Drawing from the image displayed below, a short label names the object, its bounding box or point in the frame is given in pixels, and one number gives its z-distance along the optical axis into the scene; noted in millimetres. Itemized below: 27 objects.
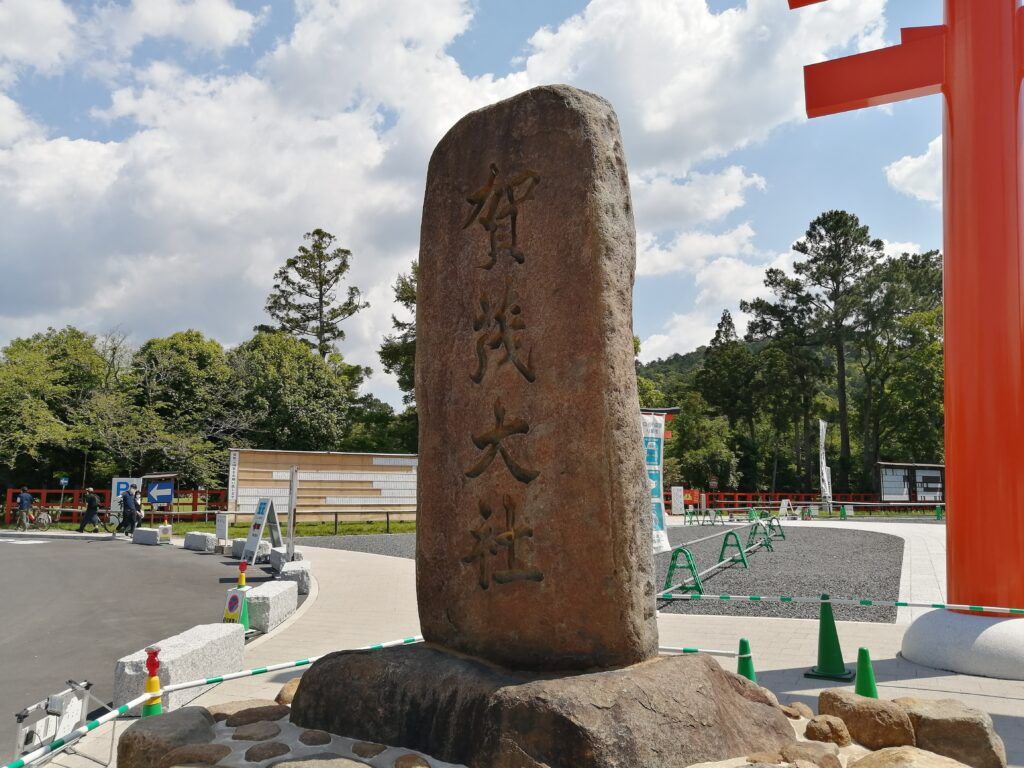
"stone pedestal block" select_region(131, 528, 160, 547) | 19875
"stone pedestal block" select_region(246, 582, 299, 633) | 8453
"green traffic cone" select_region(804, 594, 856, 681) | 6160
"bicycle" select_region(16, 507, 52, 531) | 24047
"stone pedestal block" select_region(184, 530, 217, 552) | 17812
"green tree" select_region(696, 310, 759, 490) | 47469
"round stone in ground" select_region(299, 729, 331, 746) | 3834
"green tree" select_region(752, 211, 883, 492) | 43969
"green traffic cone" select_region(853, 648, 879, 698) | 5125
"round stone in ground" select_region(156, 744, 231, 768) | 3627
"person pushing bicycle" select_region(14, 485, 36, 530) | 23984
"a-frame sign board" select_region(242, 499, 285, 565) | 14445
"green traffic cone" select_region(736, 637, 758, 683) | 5262
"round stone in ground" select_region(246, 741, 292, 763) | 3660
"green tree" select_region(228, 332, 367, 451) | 32406
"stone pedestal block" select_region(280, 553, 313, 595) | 11539
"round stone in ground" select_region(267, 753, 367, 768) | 3416
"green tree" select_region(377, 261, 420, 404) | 35375
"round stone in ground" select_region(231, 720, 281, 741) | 3951
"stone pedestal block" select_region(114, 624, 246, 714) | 5523
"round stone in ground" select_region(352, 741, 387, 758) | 3663
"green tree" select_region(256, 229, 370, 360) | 41438
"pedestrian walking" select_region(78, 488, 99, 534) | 22609
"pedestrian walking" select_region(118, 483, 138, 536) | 21569
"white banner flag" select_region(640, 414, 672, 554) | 12258
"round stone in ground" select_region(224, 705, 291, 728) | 4270
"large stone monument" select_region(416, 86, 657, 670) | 3898
